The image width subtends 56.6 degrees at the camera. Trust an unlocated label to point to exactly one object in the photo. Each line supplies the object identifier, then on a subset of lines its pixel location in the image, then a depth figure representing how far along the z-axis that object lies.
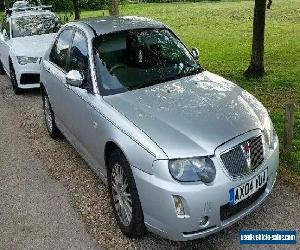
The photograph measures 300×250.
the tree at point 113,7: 7.55
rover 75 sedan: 2.28
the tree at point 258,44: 5.87
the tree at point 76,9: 10.20
